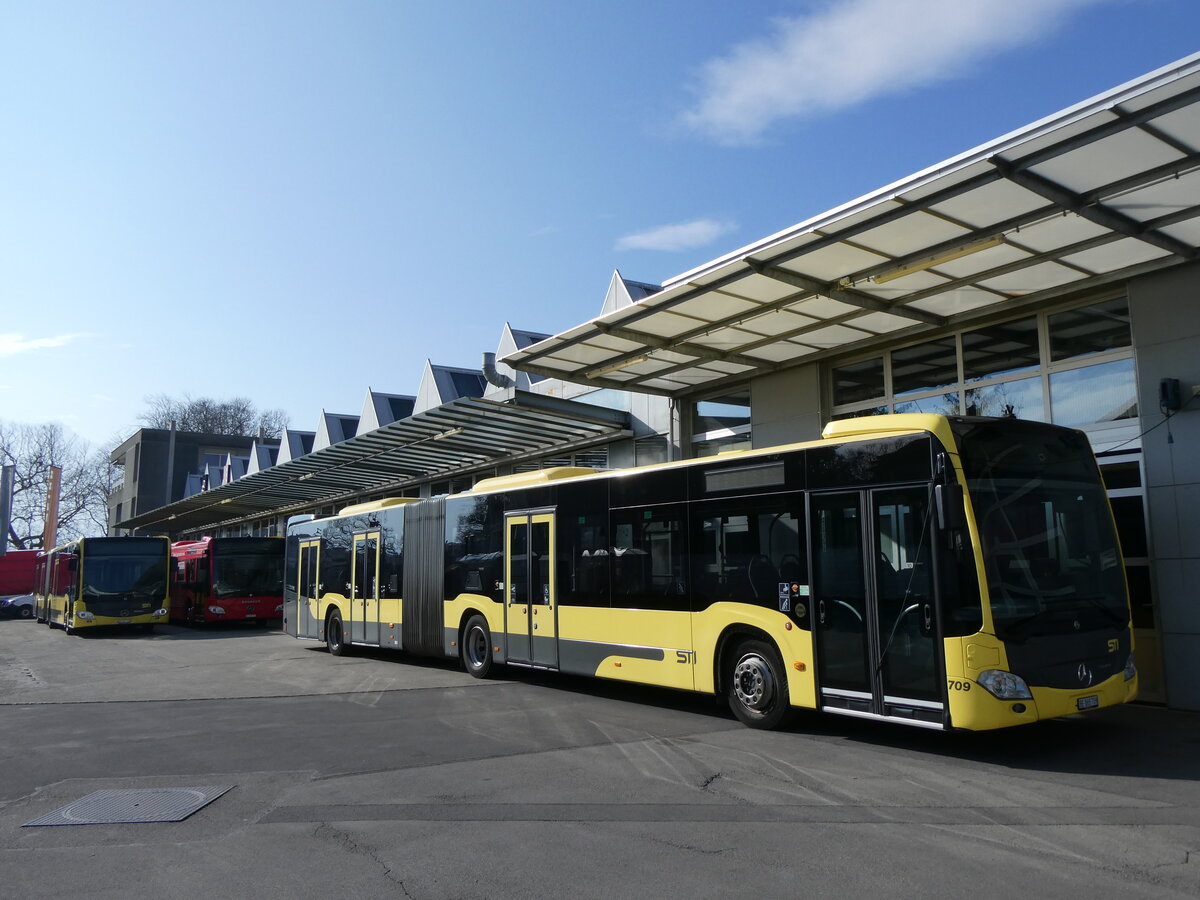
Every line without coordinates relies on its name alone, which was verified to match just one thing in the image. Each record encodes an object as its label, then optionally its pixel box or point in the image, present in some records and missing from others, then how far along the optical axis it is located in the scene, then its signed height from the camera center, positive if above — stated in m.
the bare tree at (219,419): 87.06 +13.97
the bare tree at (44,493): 70.38 +6.03
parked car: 43.94 -1.66
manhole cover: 6.52 -1.75
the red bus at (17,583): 44.16 -0.59
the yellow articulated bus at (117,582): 26.59 -0.39
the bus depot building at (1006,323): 9.06 +3.36
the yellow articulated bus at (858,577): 7.85 -0.26
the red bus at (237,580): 28.84 -0.43
